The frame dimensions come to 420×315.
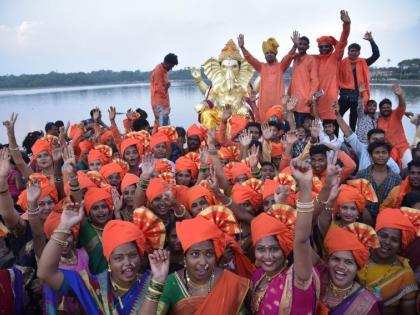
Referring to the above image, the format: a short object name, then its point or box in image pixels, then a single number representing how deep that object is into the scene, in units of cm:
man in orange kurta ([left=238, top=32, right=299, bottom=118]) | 712
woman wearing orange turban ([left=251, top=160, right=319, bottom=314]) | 205
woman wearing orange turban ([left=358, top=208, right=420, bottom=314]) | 272
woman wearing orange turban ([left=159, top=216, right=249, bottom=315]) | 240
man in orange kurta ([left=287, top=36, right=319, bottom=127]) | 691
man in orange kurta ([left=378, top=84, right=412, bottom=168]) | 606
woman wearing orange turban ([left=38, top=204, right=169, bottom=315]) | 236
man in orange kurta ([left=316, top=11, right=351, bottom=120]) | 674
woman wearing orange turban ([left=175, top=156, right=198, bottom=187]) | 471
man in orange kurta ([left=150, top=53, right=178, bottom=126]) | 824
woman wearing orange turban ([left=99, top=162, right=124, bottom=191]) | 470
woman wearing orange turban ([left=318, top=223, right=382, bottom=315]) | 239
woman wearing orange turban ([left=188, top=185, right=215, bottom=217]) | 364
